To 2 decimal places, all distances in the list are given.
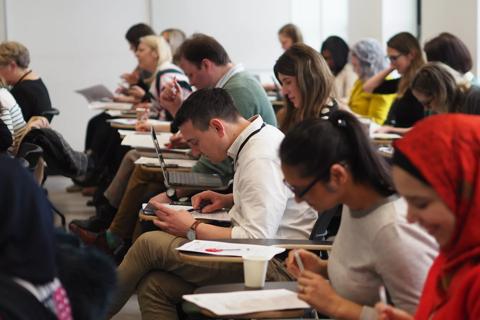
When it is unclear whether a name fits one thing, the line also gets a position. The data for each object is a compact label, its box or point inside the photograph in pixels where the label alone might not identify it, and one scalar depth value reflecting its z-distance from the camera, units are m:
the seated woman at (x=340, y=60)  11.64
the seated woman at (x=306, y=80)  5.81
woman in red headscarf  2.44
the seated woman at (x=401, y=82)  8.49
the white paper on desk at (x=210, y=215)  4.88
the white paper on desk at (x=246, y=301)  3.22
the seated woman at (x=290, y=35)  12.42
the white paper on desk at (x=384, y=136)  7.61
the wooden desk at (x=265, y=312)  3.20
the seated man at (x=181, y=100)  6.30
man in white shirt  4.42
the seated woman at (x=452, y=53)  8.13
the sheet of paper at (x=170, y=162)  6.50
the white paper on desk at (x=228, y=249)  3.92
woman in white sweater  3.03
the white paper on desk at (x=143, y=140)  7.22
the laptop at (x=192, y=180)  5.61
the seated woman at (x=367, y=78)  9.89
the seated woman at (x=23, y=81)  9.00
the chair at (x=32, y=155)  6.90
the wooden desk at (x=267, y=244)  3.89
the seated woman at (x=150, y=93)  7.96
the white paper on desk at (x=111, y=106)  10.22
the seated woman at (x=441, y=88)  6.36
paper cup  3.58
